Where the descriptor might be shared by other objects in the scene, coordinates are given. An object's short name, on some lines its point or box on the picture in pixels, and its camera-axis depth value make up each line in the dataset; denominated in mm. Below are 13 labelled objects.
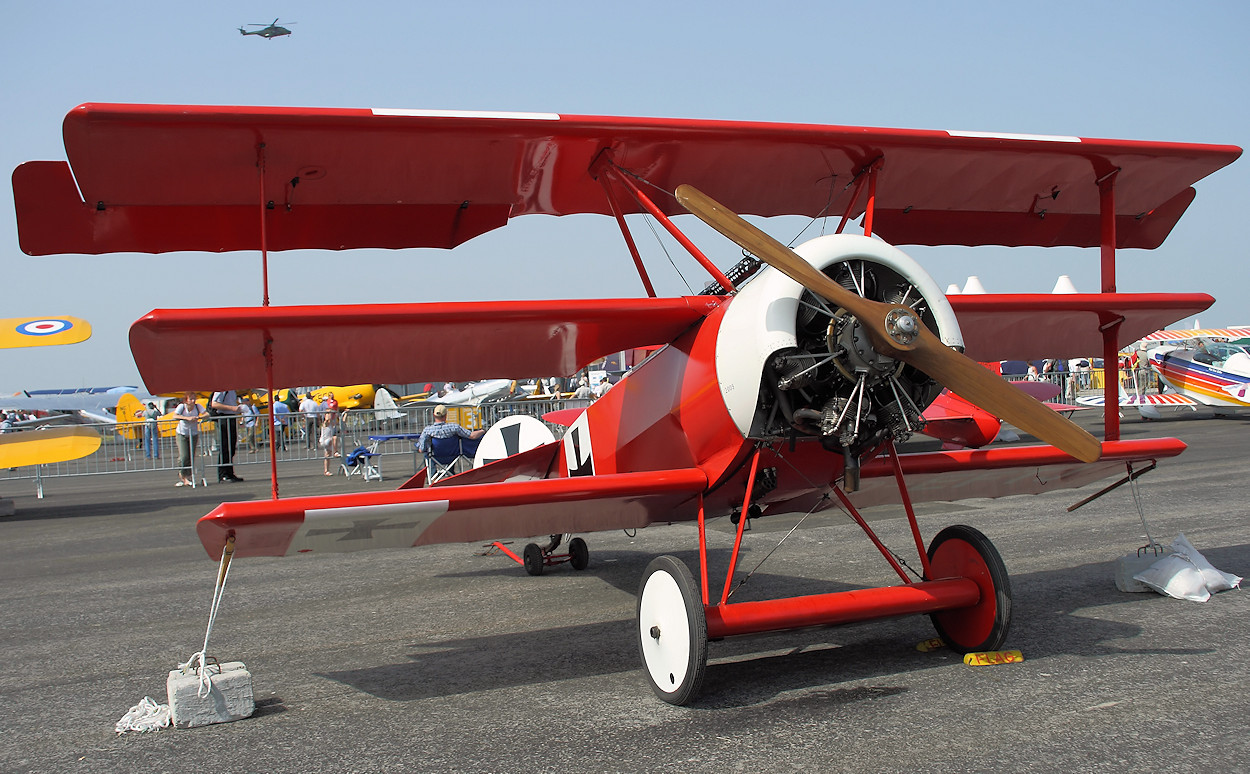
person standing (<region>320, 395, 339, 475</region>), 18656
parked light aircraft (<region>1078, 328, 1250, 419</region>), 21531
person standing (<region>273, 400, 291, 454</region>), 21253
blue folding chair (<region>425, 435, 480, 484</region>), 12961
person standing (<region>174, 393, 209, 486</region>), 16969
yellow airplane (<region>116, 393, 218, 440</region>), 18250
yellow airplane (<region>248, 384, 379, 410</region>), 38806
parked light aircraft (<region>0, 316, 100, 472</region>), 12820
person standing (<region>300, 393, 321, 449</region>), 21156
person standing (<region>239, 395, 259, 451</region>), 20845
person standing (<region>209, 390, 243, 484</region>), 17734
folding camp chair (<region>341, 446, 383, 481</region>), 16484
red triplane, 4145
